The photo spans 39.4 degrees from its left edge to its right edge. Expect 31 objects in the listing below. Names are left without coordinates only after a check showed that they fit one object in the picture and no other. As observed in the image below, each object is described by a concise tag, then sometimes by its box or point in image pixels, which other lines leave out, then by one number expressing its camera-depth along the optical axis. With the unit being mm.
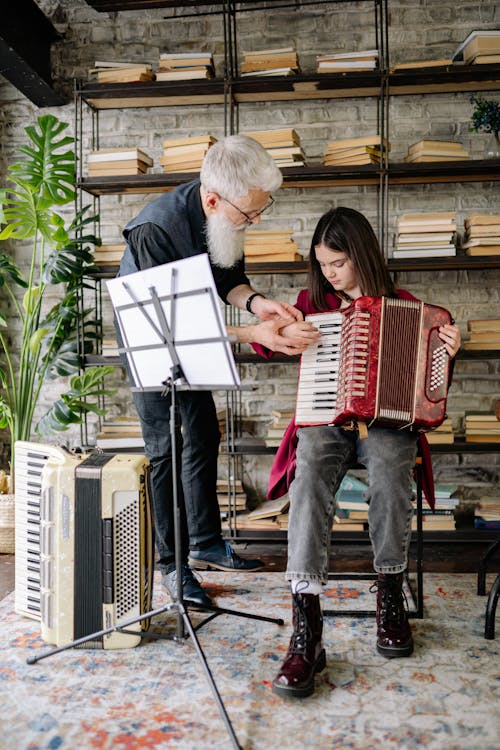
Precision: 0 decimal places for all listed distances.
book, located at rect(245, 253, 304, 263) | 3020
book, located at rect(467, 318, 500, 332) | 2951
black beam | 2982
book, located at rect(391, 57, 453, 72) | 2965
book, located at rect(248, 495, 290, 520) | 3055
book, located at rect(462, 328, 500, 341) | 2953
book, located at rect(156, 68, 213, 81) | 3068
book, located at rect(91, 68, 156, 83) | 3088
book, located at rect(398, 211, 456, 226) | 2947
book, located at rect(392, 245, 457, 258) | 2965
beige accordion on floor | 1890
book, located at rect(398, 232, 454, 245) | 2967
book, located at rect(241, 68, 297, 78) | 3018
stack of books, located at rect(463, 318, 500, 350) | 2953
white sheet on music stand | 1644
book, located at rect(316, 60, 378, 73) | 3004
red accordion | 1884
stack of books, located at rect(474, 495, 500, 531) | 3020
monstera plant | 3018
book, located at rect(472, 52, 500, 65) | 2941
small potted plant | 2973
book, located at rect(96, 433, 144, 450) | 3127
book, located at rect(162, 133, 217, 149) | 3002
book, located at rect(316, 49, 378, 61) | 3004
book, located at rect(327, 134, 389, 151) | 2959
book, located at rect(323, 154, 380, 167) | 2986
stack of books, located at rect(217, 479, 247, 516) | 3170
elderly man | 2062
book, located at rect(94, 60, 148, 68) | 3119
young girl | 1780
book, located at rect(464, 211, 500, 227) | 2936
